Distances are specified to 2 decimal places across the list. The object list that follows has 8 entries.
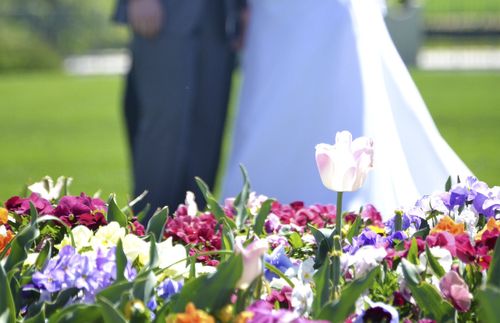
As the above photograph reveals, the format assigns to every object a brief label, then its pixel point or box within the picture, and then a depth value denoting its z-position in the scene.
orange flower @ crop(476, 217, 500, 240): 4.44
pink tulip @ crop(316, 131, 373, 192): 4.30
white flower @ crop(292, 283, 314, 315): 3.96
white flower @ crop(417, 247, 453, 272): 4.08
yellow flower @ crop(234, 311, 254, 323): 3.41
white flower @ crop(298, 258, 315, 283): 4.35
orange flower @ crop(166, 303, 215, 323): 3.29
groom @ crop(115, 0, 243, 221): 10.64
